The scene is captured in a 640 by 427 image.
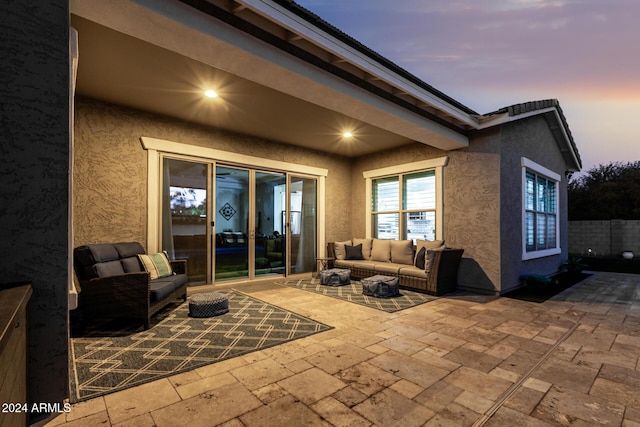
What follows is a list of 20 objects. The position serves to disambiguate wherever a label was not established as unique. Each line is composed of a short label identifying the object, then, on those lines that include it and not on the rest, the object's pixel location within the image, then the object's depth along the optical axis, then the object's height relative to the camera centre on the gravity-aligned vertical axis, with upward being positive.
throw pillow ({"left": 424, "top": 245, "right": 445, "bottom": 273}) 4.82 -0.69
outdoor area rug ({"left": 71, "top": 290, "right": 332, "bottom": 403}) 2.13 -1.21
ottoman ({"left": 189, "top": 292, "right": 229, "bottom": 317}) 3.53 -1.10
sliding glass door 4.95 -0.05
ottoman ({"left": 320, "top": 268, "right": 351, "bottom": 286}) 5.54 -1.17
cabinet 0.92 -0.53
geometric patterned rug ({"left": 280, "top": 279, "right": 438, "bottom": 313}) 4.15 -1.29
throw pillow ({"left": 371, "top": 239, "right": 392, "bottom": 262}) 6.05 -0.71
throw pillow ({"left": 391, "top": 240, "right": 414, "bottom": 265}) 5.73 -0.70
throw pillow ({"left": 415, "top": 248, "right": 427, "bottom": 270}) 5.21 -0.75
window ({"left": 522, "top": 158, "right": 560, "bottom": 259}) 5.83 +0.14
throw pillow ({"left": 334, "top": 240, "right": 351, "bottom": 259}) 6.48 -0.74
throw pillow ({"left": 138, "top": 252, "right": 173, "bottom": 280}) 3.90 -0.66
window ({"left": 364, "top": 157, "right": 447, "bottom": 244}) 5.85 +0.37
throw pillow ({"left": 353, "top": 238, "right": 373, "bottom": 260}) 6.41 -0.65
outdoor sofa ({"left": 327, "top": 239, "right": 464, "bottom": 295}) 4.82 -0.87
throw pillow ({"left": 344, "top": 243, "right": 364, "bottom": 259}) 6.45 -0.78
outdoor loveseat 3.06 -0.78
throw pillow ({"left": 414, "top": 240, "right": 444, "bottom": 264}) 5.35 -0.50
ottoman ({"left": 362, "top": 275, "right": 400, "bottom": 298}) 4.60 -1.13
